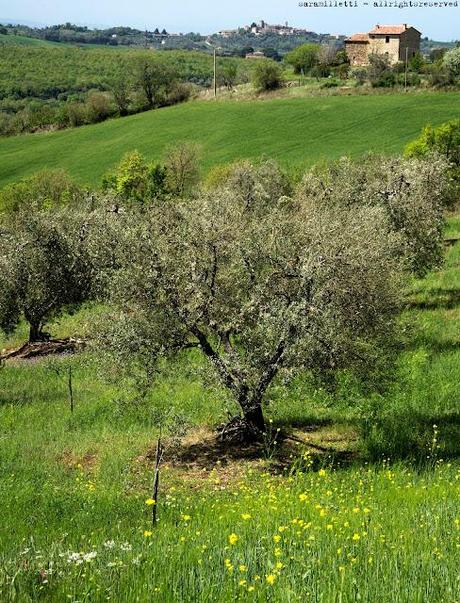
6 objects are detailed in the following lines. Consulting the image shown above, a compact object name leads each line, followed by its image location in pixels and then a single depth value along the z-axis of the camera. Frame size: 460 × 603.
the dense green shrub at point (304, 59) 129.50
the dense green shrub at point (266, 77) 111.88
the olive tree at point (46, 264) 31.44
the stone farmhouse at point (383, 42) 142.88
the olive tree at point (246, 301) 16.66
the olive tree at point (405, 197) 32.56
